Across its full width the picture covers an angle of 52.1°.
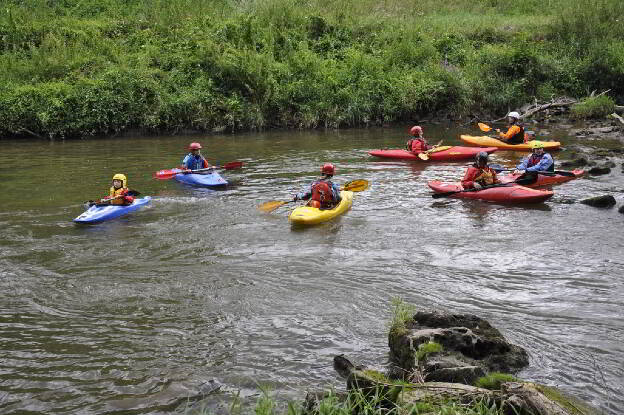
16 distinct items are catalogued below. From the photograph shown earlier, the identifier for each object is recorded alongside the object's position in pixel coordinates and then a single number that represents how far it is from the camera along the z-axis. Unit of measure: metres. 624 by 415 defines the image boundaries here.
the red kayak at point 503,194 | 10.86
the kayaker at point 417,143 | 15.45
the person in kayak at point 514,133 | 16.38
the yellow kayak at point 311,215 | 9.77
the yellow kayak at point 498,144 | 15.97
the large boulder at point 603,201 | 10.44
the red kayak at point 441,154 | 15.33
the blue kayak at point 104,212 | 9.86
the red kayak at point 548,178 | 12.18
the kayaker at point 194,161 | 13.24
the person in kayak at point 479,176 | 11.57
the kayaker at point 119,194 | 10.41
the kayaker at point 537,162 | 12.26
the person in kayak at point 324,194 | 10.34
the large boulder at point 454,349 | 4.59
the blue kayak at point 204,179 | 12.57
